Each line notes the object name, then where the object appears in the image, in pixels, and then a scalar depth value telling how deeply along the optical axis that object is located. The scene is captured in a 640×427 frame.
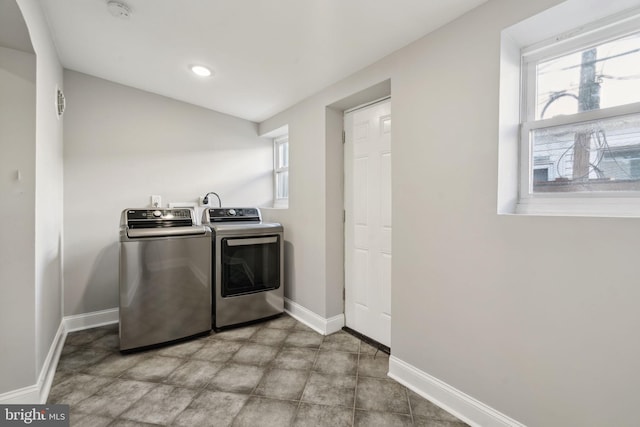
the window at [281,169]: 3.59
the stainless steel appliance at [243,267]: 2.50
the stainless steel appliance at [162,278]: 2.07
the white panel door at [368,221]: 2.22
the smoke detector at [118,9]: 1.60
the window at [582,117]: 1.17
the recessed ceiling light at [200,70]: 2.29
